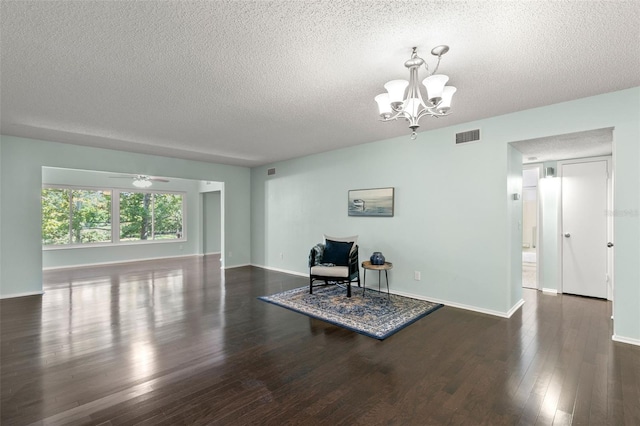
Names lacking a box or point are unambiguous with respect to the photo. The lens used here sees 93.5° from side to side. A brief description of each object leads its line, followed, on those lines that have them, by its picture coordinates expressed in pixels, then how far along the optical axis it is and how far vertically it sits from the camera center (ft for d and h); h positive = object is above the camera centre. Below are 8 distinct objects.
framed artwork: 16.28 +0.53
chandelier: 7.62 +3.12
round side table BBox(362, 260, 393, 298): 14.16 -2.63
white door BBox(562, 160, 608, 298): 15.03 -0.96
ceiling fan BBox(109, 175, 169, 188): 25.36 +2.73
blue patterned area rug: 11.41 -4.33
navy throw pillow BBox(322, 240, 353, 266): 16.09 -2.24
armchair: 15.11 -2.69
